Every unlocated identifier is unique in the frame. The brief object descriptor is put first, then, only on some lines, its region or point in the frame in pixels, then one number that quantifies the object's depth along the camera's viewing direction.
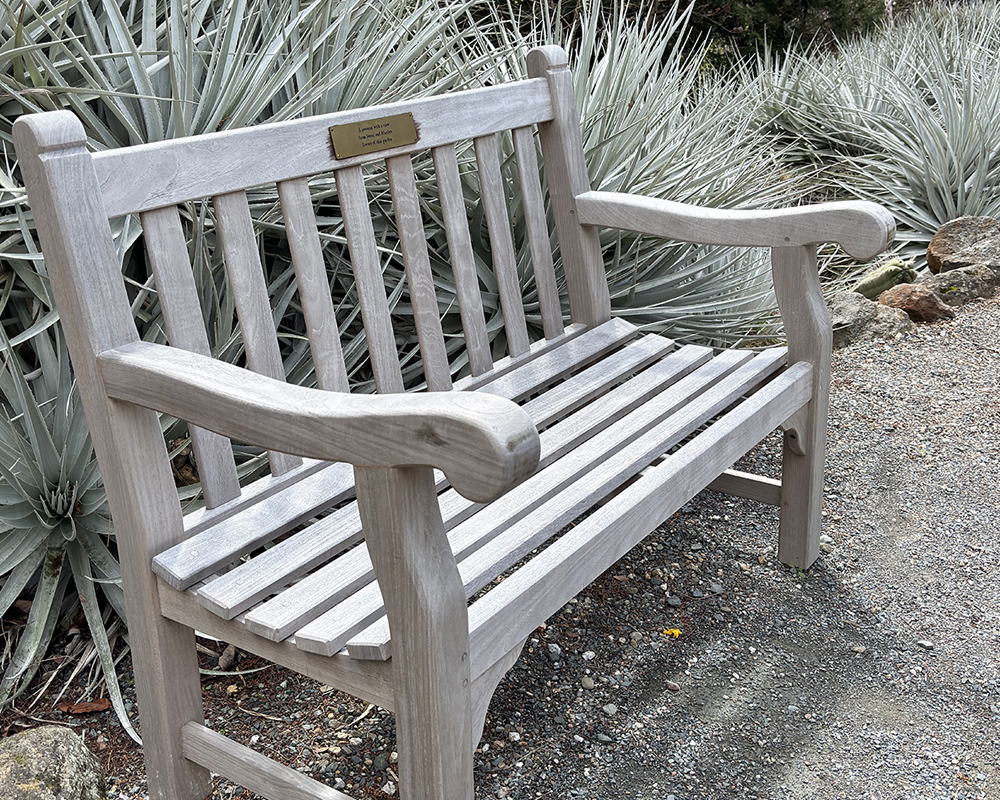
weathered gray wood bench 1.10
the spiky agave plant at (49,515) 1.85
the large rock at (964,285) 4.04
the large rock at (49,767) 1.50
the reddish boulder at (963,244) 4.21
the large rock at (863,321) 3.68
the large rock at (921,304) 3.87
